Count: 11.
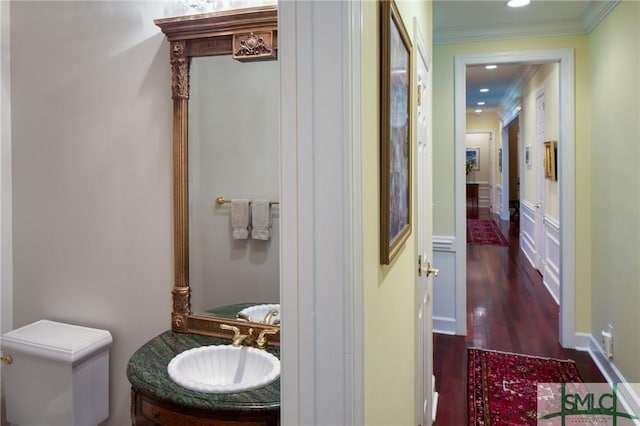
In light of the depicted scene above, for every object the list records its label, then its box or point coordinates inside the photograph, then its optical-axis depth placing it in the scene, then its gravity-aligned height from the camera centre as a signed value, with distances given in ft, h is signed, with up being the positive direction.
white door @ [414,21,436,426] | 6.02 -0.54
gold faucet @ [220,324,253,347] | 5.47 -1.65
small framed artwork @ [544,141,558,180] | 14.76 +1.38
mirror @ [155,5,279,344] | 5.79 +0.56
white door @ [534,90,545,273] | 18.04 +0.62
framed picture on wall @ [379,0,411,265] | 3.26 +0.56
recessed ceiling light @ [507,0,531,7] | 9.62 +4.24
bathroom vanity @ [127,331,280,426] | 4.24 -1.92
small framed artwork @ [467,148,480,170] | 41.83 +4.12
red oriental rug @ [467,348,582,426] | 8.20 -3.81
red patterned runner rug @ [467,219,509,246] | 27.09 -2.15
